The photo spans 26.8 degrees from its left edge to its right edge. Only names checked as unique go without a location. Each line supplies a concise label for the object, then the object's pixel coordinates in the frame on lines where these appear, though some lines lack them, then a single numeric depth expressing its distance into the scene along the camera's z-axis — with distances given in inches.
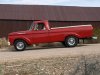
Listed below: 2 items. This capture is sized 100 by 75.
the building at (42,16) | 871.2
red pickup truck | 514.8
